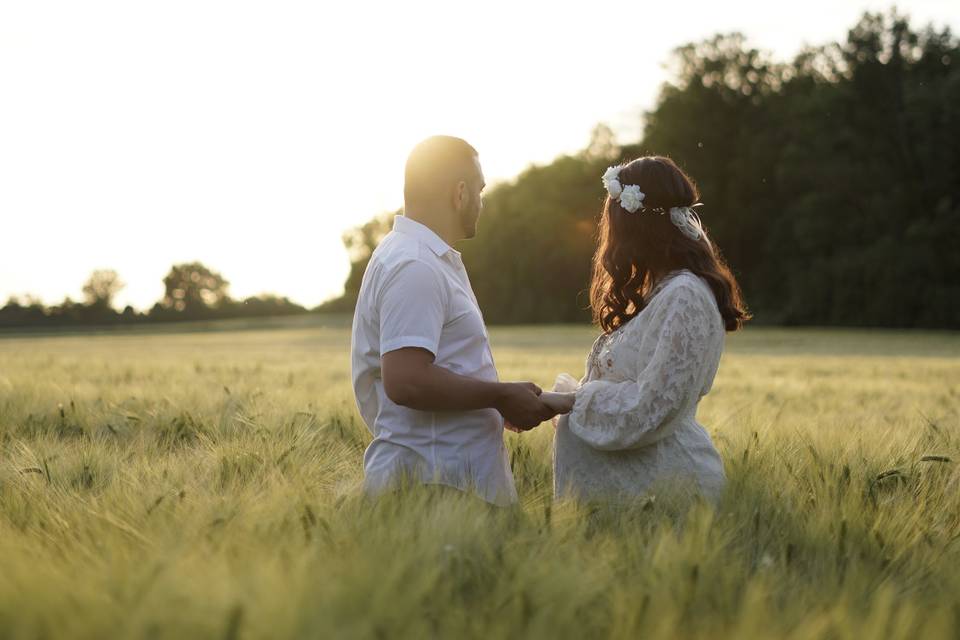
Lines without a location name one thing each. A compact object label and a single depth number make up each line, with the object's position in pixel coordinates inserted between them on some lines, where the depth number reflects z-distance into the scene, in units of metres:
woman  2.90
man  2.66
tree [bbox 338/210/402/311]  66.31
